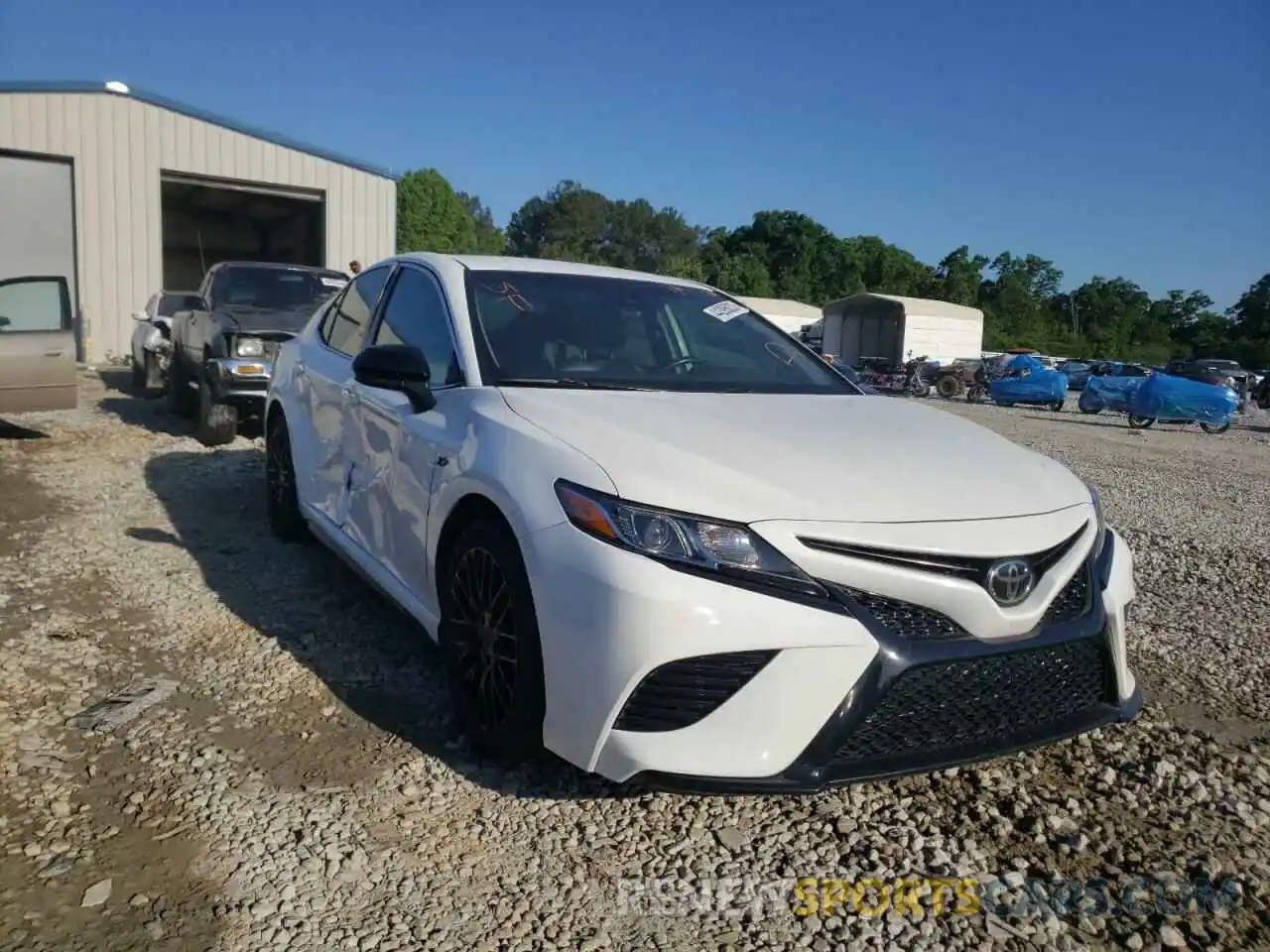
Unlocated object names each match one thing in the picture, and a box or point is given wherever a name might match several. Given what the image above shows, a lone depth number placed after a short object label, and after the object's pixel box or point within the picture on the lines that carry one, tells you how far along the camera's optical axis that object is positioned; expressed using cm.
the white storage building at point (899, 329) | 3919
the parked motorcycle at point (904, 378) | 2977
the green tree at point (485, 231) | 8384
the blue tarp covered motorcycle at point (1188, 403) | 2030
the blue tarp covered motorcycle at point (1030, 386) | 2588
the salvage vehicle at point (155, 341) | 1210
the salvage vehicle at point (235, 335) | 839
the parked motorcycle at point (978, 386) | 2823
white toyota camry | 231
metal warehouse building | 1617
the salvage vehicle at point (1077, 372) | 3781
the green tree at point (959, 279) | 7281
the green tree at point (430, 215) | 6475
